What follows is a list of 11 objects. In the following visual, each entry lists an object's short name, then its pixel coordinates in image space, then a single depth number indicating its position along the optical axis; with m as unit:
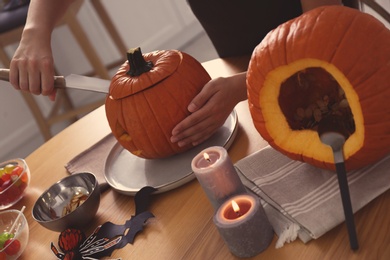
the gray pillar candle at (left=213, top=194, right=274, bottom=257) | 0.60
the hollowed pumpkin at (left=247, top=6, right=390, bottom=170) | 0.60
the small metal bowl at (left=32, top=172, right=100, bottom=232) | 0.83
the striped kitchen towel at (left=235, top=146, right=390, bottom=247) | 0.62
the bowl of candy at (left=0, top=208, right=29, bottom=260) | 0.85
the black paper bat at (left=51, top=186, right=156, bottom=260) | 0.77
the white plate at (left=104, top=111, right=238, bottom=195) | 0.86
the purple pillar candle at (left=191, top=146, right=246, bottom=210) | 0.67
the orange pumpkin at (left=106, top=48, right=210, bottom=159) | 0.87
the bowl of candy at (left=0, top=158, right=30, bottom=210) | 1.01
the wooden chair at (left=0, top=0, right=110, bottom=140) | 2.54
